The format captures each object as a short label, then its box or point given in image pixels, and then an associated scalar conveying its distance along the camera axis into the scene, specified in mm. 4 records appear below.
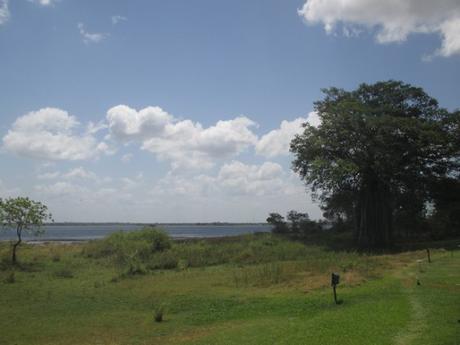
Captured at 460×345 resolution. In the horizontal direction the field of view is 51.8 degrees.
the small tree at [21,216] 36188
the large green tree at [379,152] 39000
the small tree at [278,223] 65625
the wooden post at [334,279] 16719
